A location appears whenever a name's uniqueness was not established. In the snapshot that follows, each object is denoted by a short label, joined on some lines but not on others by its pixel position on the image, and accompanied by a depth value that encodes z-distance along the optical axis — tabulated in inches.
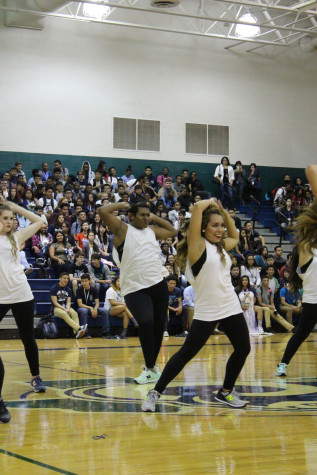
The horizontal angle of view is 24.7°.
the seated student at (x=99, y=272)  663.1
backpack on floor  595.2
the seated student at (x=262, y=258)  766.5
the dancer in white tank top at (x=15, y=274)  255.7
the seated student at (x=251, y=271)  703.7
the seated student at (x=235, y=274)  677.9
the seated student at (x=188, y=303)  647.2
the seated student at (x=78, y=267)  652.1
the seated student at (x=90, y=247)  694.4
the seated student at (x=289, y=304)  702.5
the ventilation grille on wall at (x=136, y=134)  997.2
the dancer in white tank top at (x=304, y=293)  304.5
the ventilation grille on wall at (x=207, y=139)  1042.7
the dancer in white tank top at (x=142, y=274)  295.7
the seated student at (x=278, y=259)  792.9
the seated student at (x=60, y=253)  667.6
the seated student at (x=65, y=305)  602.9
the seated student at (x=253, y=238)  813.9
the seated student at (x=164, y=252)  709.3
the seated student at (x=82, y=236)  712.4
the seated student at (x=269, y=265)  733.3
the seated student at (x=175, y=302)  646.5
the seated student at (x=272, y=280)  708.7
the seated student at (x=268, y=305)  677.9
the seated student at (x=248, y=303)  654.5
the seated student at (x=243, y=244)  803.8
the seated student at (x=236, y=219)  809.5
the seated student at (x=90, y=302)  619.5
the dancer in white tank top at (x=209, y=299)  237.1
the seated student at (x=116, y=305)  624.1
